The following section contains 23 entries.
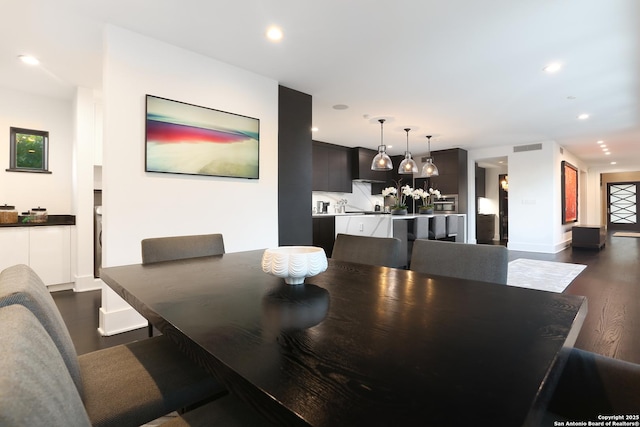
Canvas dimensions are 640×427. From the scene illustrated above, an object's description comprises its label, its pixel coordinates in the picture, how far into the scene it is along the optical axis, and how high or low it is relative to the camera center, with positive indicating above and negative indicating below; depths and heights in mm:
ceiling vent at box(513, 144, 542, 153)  7059 +1507
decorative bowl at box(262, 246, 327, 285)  1163 -189
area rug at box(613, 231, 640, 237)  10836 -697
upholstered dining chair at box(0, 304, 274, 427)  355 -215
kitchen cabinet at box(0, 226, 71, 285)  3523 -423
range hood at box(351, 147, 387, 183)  7625 +1193
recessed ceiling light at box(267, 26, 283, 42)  2580 +1497
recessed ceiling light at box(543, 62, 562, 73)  3207 +1512
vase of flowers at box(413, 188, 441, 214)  6027 +131
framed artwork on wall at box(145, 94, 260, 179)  2734 +689
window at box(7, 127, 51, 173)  3971 +804
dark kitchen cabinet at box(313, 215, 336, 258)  5410 -297
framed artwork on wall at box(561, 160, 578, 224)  7661 +569
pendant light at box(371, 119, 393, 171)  4953 +822
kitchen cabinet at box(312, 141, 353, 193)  6930 +1050
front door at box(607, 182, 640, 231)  12883 +342
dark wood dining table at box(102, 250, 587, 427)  469 -279
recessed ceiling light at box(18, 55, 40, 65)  3064 +1509
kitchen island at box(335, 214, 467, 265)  4848 -174
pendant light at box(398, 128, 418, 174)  5305 +802
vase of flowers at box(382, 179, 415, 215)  5465 +119
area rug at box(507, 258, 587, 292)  4020 -870
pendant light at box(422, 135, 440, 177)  5758 +812
